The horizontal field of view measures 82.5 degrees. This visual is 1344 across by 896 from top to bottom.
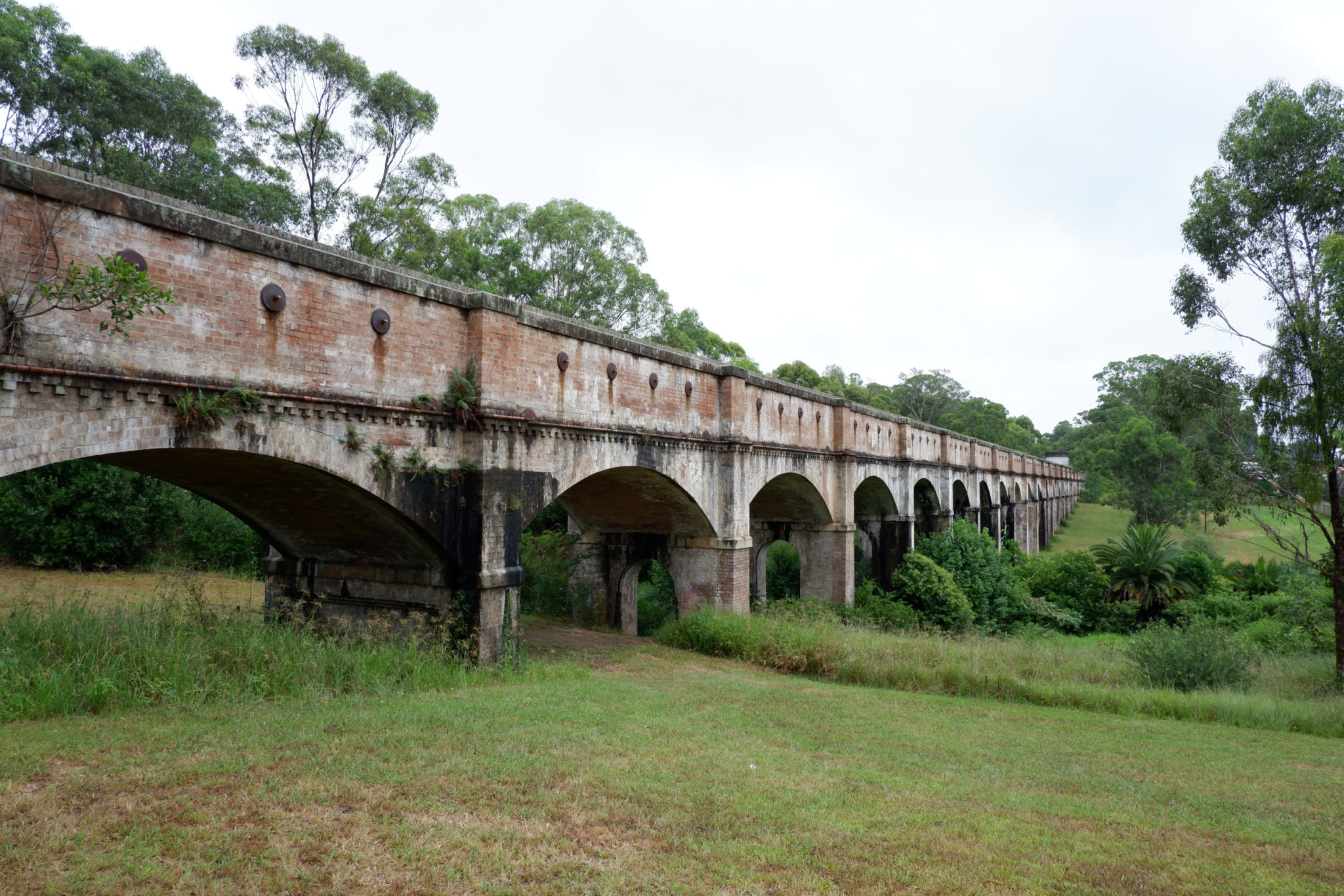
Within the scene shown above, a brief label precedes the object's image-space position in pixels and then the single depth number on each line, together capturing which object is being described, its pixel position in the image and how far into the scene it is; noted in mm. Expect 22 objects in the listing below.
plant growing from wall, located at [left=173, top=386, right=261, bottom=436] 5996
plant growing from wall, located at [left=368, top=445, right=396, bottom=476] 7652
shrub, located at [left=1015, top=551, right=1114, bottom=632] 24172
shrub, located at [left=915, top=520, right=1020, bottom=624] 22453
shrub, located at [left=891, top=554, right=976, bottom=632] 19891
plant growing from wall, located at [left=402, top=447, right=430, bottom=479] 8000
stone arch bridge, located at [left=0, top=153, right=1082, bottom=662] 5461
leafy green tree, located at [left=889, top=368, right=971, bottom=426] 71938
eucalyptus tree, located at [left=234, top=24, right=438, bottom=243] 20875
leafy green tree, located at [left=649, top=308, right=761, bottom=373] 32375
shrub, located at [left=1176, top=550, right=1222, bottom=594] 23891
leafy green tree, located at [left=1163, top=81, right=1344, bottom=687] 12609
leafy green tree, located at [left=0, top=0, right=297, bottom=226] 18094
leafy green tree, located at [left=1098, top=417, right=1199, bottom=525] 43031
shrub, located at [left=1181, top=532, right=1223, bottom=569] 29625
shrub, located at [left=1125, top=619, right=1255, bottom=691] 11430
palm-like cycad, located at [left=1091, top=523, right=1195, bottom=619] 23281
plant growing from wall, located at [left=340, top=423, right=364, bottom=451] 7398
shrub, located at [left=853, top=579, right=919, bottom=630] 18219
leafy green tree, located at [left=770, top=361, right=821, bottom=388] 39219
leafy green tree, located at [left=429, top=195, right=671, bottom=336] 27422
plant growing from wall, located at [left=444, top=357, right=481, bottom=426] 8508
